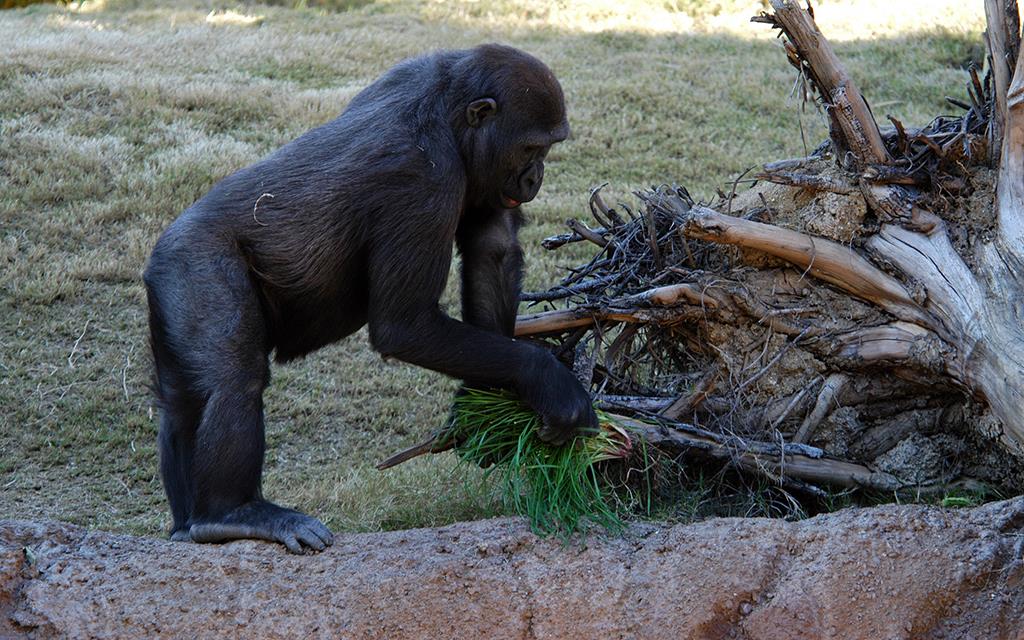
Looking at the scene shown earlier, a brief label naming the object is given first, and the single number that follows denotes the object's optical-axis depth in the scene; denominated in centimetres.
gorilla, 786
